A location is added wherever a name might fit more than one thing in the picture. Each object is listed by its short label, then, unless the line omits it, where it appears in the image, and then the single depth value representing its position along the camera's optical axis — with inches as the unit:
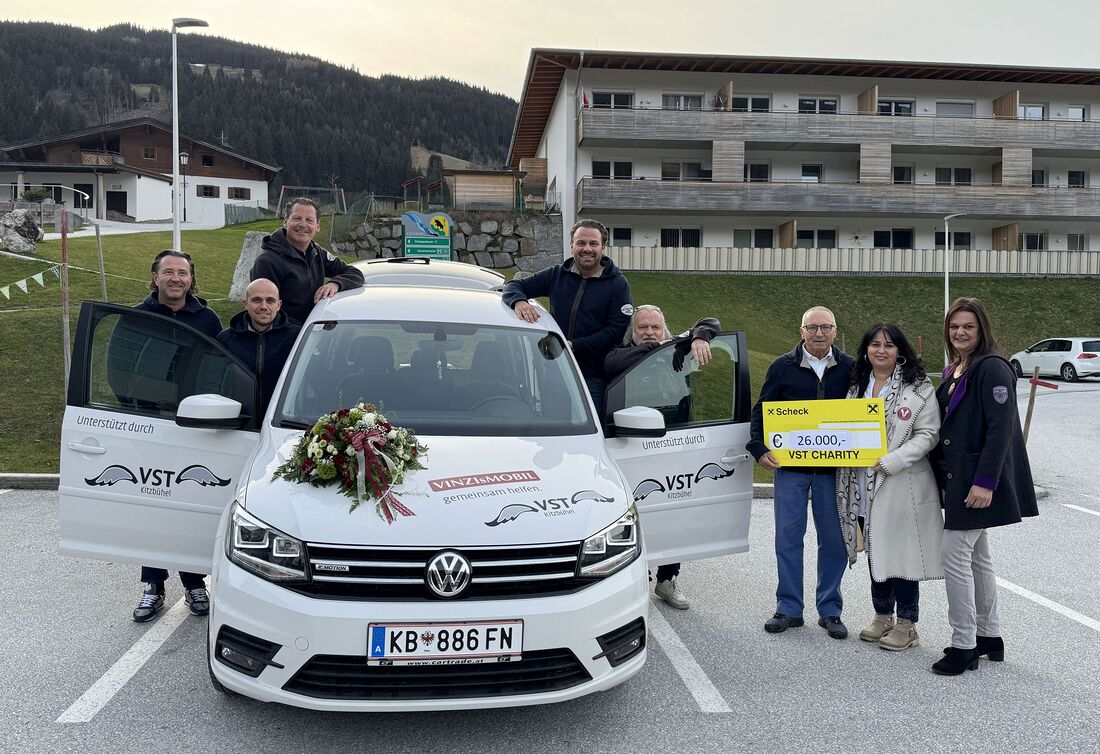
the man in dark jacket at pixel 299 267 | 224.2
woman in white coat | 178.1
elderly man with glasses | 192.7
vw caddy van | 122.7
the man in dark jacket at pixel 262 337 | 199.3
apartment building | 1414.9
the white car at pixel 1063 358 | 1087.6
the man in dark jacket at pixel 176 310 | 195.0
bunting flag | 888.7
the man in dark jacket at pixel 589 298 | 223.0
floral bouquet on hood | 133.1
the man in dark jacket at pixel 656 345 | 201.5
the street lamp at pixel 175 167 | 871.7
